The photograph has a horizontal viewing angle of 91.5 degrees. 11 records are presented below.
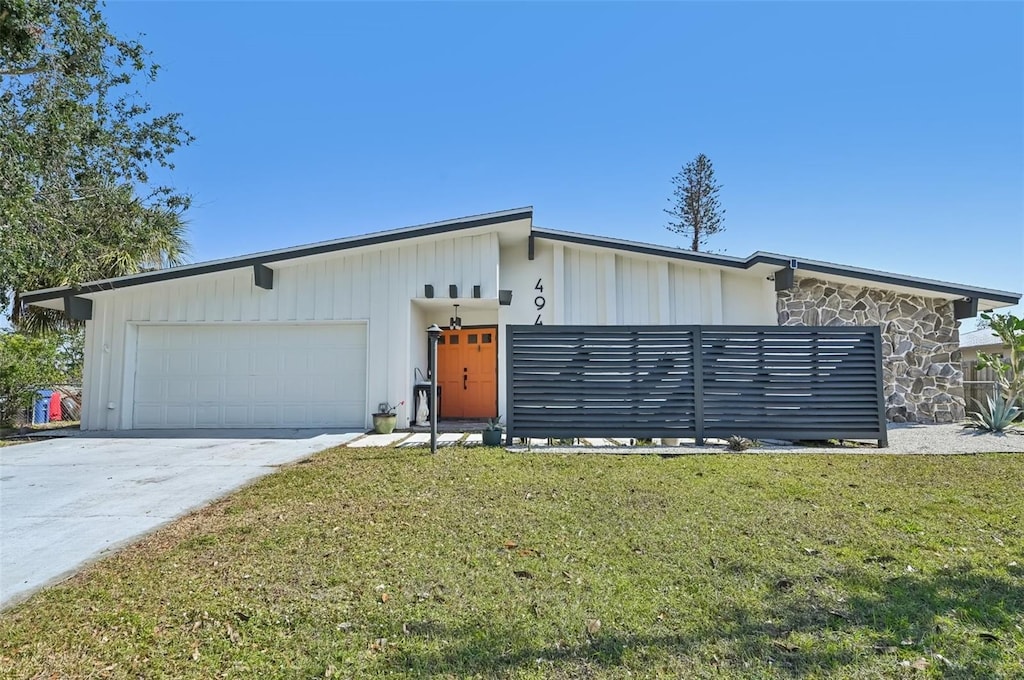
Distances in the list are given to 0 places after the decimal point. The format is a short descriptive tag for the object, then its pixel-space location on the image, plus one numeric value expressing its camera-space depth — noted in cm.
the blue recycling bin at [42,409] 1221
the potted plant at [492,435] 737
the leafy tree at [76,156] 855
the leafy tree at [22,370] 1119
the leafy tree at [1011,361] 948
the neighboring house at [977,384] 1080
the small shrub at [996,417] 826
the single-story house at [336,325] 987
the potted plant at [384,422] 914
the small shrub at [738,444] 684
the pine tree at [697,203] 2467
